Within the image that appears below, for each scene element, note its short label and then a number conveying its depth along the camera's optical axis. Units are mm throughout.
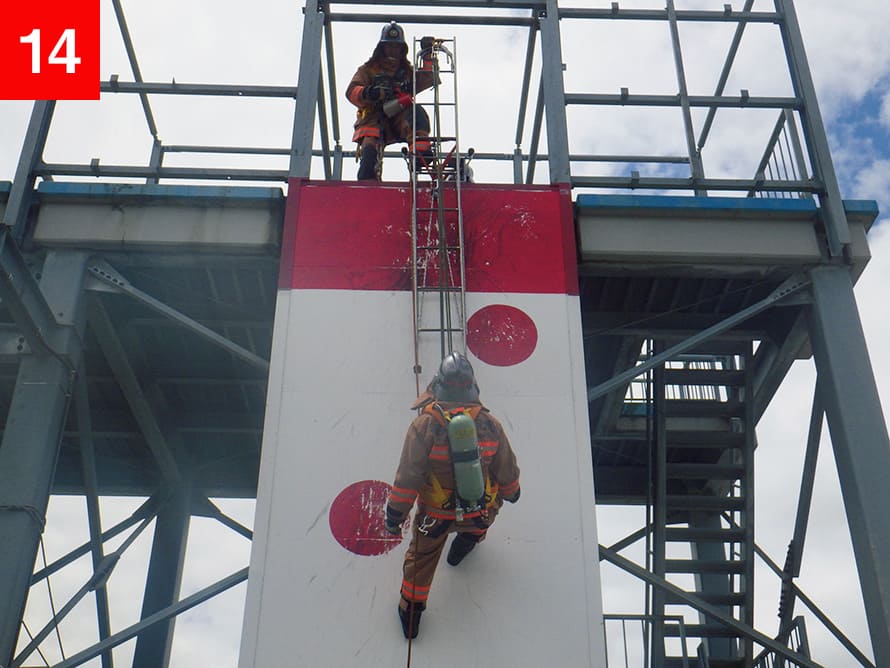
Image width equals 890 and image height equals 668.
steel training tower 8180
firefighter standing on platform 11531
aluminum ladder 9047
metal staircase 11492
